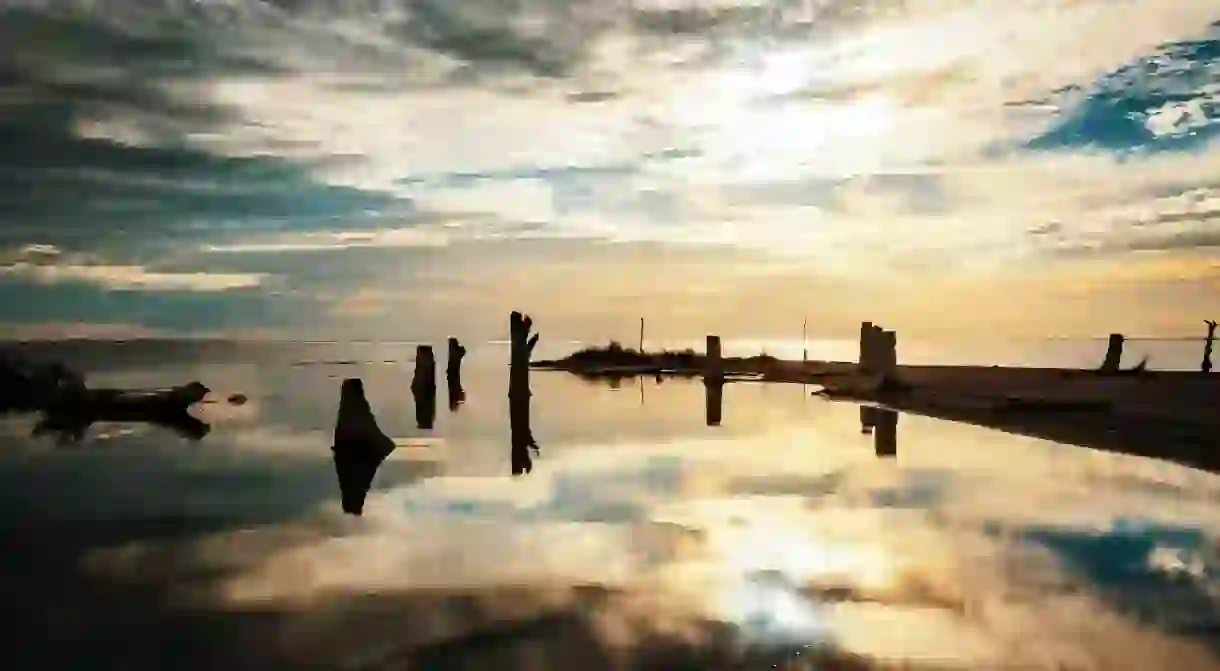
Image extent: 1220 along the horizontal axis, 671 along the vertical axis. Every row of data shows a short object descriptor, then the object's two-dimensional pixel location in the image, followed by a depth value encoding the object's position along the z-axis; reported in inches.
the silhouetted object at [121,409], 1332.4
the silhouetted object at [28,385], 1563.7
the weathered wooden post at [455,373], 1931.8
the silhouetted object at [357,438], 923.4
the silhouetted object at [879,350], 1721.2
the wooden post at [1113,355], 1863.9
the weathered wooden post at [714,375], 1843.0
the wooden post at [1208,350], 1875.6
